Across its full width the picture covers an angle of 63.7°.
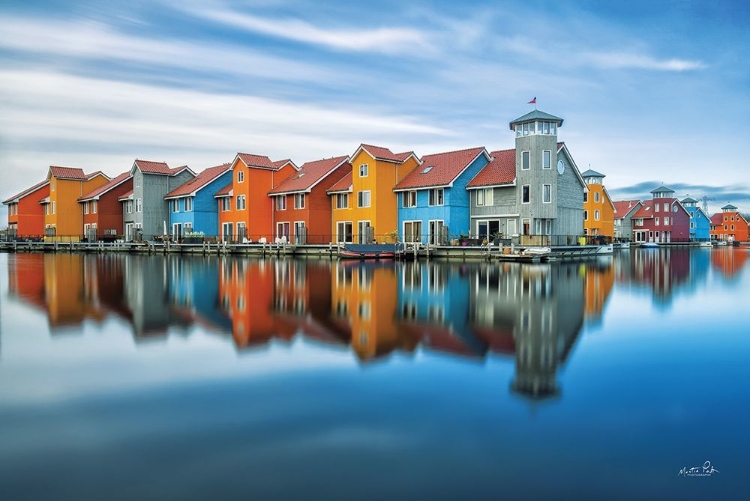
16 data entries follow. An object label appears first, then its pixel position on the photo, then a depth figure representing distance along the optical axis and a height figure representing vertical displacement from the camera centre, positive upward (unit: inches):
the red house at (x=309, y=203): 2140.7 +121.6
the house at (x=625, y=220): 4094.5 +78.2
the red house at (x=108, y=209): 2802.7 +141.9
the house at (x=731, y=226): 5531.5 +36.4
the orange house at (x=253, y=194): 2279.8 +165.6
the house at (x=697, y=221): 4517.7 +72.0
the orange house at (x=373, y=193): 1950.1 +138.8
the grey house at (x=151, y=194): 2613.2 +197.4
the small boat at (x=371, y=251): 1772.9 -45.6
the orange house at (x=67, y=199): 2962.6 +206.1
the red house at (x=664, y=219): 3949.3 +77.7
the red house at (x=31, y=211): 3152.1 +155.0
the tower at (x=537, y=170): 1744.6 +181.8
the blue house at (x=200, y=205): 2476.6 +139.5
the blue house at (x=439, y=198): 1859.0 +116.3
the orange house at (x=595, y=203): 3137.3 +151.6
